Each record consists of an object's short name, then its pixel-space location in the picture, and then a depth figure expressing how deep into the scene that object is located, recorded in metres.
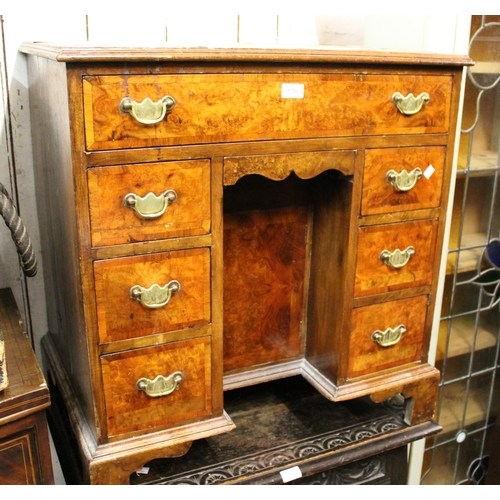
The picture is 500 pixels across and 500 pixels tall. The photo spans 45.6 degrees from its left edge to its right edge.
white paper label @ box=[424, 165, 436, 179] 1.41
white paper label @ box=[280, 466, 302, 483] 1.39
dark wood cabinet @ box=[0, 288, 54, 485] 1.10
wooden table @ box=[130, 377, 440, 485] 1.40
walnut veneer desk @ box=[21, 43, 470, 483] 1.09
